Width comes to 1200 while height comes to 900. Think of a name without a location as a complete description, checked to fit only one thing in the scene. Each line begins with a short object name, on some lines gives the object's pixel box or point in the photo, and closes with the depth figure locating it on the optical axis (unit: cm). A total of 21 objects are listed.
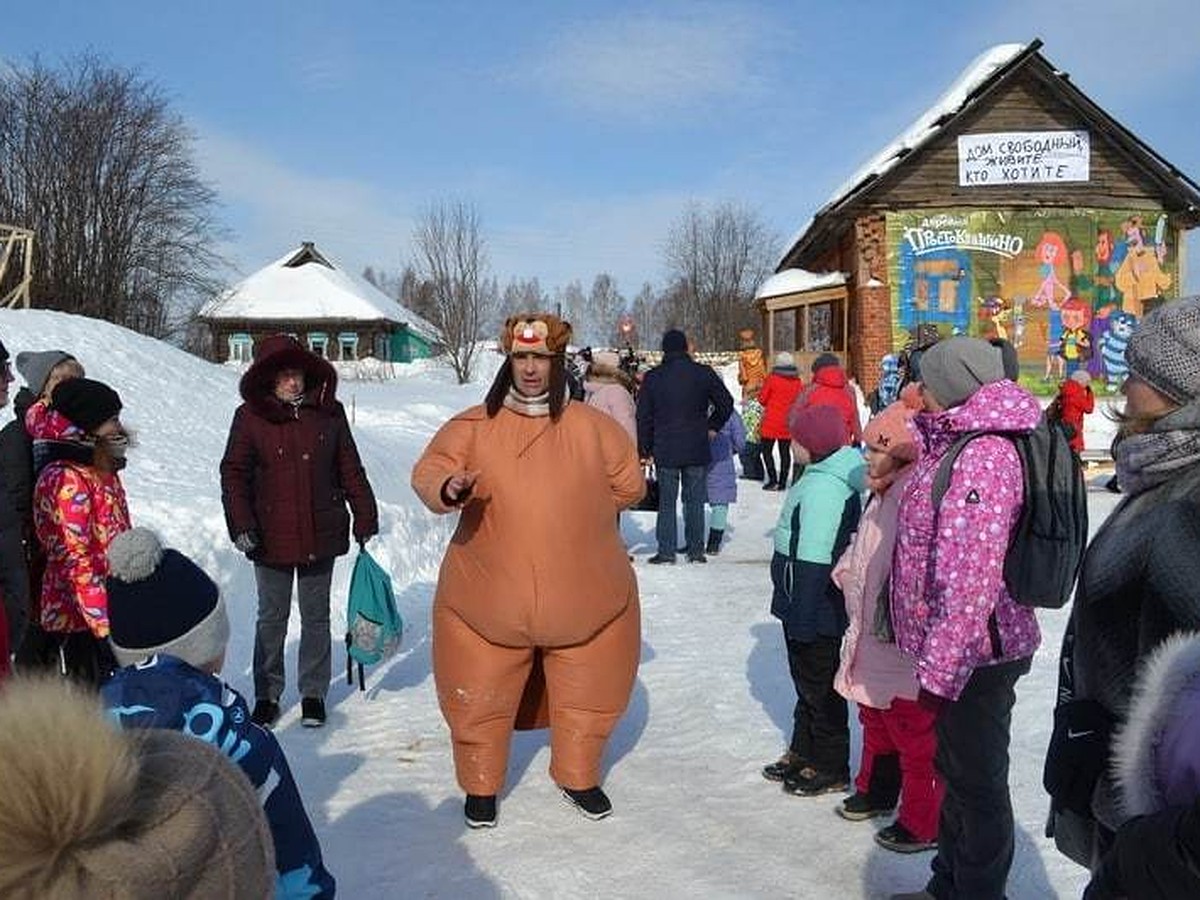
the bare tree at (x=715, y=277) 5447
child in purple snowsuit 918
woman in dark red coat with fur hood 471
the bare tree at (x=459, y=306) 2977
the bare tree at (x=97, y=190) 2972
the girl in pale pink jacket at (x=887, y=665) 353
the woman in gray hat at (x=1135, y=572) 174
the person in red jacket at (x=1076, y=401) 1212
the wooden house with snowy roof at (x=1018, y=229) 1988
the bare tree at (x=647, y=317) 7788
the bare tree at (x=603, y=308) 8888
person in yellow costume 1523
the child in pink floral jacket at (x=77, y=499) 389
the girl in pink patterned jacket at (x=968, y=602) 266
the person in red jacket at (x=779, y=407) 1253
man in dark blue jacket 836
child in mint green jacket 395
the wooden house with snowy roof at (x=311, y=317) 4531
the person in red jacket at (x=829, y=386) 891
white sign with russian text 1992
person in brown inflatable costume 362
